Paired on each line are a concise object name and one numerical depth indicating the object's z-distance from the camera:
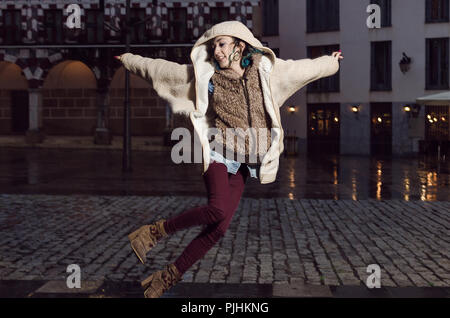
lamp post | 16.12
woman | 3.88
